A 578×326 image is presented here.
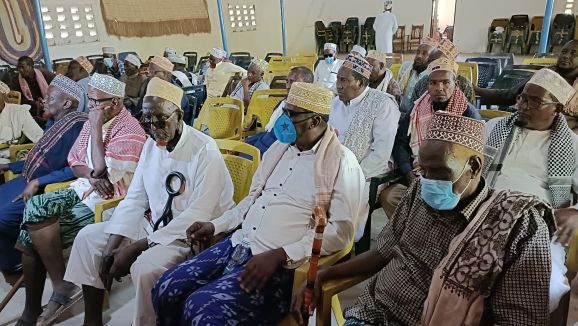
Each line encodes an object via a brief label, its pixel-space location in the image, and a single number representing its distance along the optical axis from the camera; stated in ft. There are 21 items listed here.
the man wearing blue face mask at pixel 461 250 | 3.86
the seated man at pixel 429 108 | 8.78
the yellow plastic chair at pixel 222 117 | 13.10
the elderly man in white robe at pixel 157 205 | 6.92
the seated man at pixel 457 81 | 9.88
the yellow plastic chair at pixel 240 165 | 7.97
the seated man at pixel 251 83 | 16.48
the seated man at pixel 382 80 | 13.35
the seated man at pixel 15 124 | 12.68
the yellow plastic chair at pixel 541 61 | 13.95
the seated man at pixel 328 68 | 19.30
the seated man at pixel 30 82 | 18.12
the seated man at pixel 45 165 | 8.95
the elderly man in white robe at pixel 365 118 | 9.27
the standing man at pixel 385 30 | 33.47
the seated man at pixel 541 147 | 6.36
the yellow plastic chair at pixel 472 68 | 14.14
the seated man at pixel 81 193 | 7.82
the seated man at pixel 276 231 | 5.60
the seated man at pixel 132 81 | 16.29
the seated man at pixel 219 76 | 20.91
